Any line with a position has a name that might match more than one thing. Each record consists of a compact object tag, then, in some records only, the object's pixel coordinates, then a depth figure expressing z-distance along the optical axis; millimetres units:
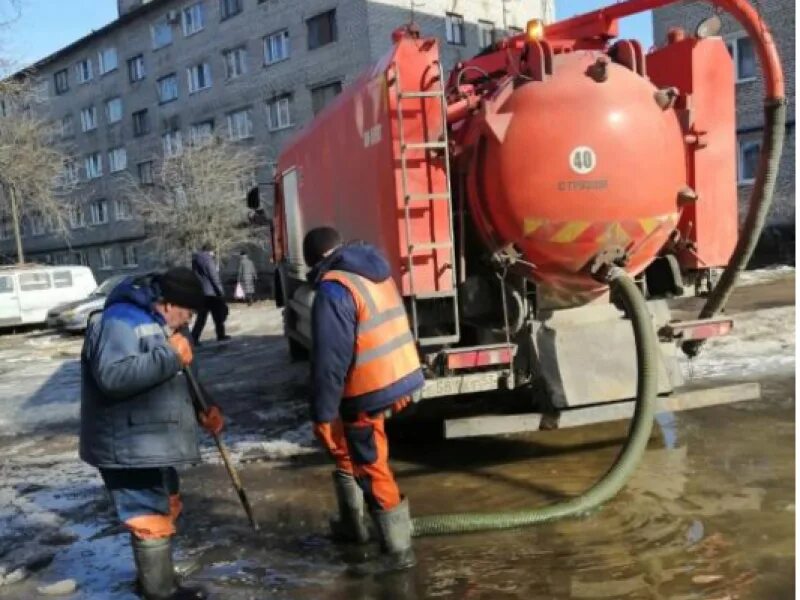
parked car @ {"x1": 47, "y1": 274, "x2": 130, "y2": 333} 17469
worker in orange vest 3746
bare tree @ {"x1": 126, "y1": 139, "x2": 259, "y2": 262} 25688
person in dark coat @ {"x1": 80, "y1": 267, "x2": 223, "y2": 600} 3416
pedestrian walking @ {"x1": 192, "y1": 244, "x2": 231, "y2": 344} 12484
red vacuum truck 4789
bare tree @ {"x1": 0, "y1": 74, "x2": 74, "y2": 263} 24688
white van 19578
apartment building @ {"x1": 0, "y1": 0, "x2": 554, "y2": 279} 26719
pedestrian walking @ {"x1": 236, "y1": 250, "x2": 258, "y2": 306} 20969
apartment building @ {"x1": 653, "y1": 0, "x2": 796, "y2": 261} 19344
